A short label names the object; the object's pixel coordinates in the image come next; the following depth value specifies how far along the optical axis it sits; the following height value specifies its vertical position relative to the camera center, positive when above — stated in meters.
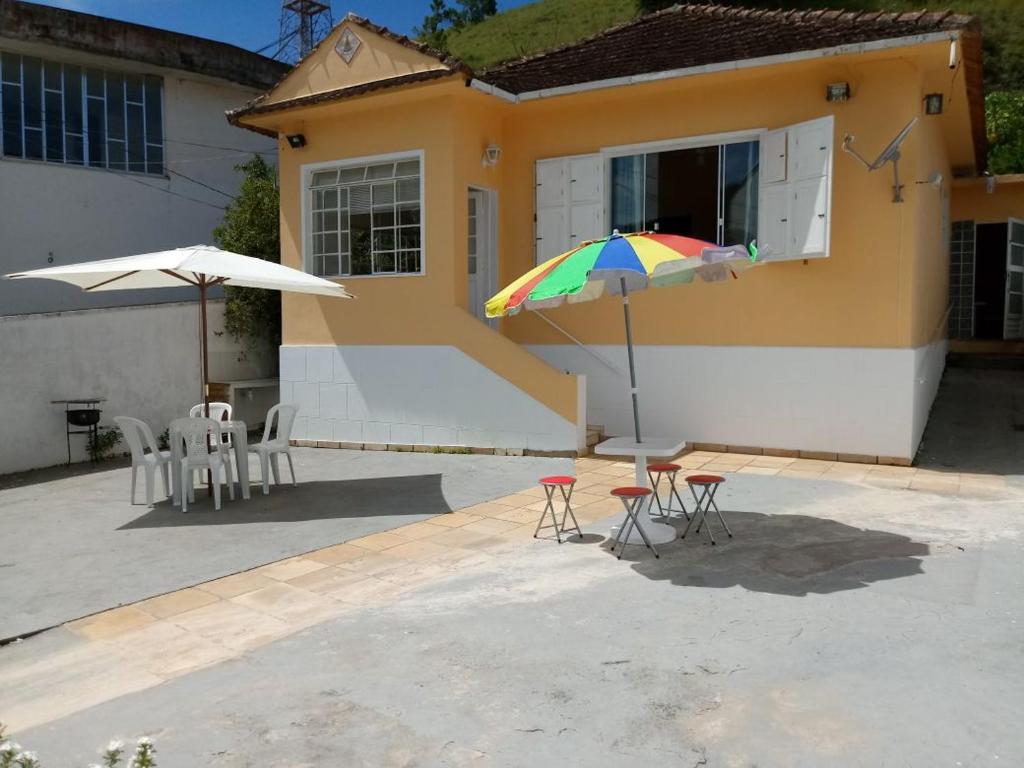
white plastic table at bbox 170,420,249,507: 7.29 -1.03
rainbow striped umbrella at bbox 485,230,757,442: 5.00 +0.50
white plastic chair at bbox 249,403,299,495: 7.77 -0.97
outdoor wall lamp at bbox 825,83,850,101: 8.43 +2.65
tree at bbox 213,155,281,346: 12.81 +1.69
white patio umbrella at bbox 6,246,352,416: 6.87 +0.63
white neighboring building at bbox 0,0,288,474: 10.05 +2.89
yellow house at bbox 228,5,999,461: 8.55 +1.54
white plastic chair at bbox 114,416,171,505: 7.27 -0.94
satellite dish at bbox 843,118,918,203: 8.11 +1.92
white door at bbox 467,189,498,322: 10.77 +1.22
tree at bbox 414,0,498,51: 56.47 +25.71
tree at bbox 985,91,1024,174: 17.80 +4.77
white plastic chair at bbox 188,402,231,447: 8.57 -0.74
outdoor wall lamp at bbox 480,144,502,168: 10.36 +2.44
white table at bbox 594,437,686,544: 5.55 -0.77
